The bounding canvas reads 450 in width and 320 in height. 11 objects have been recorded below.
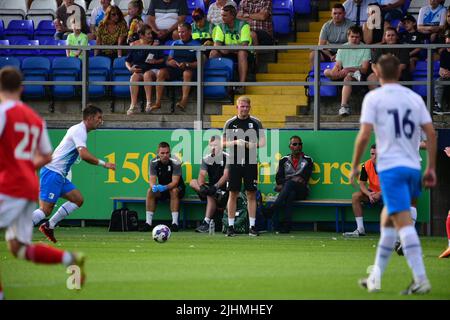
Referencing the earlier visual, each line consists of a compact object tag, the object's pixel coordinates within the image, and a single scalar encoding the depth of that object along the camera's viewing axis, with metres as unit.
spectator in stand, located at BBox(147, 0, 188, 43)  22.80
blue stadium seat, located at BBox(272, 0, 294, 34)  23.56
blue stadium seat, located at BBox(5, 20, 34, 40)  24.59
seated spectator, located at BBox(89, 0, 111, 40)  24.12
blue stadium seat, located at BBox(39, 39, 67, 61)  23.53
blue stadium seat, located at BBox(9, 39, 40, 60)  23.34
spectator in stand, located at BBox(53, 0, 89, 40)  23.86
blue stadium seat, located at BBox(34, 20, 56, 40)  24.67
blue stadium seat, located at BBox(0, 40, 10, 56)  23.29
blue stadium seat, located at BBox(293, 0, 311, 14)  24.14
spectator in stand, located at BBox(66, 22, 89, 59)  22.98
